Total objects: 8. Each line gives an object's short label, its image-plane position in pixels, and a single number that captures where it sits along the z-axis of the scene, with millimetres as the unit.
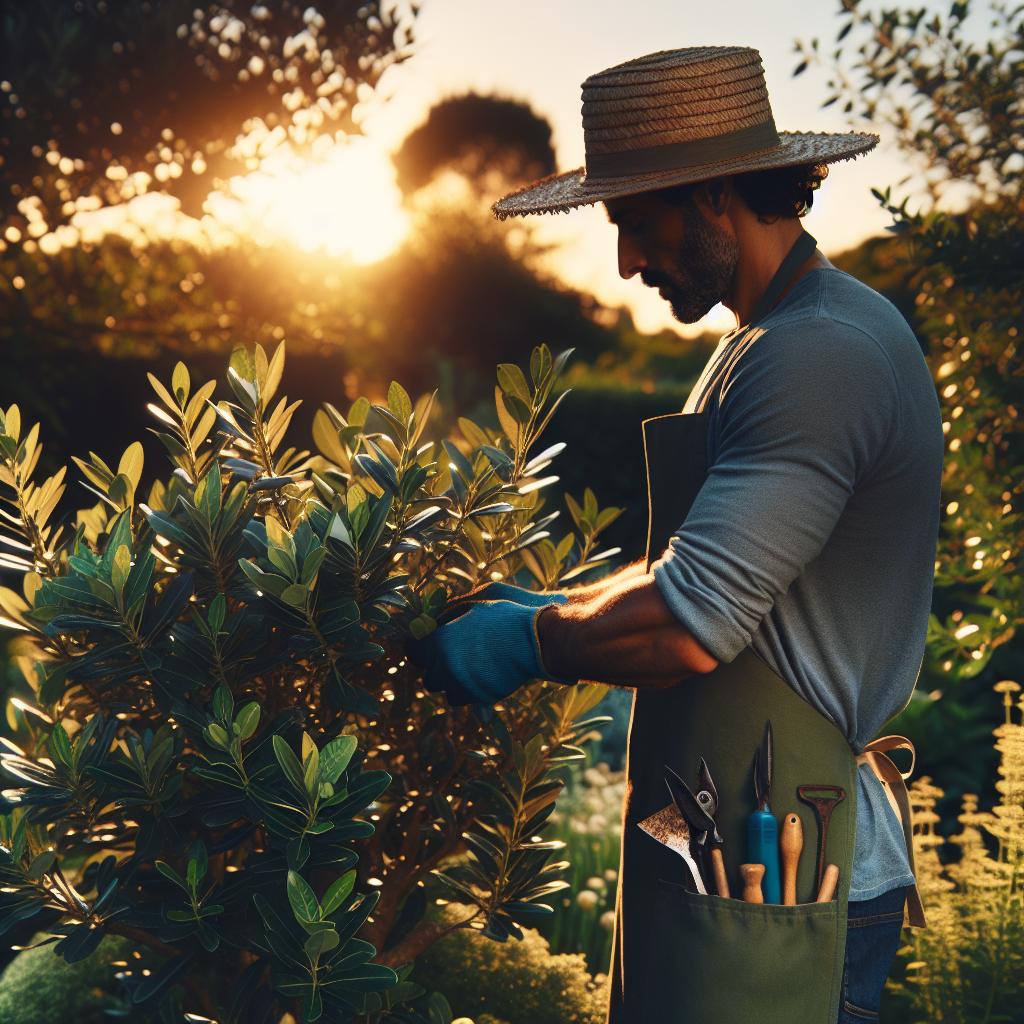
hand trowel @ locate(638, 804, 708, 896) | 2014
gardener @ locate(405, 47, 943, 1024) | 1827
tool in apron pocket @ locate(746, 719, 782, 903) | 1965
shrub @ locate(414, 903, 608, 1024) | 3328
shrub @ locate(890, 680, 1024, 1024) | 3455
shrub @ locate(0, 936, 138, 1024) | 3510
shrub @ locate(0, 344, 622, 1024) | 1997
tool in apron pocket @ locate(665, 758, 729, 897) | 1988
